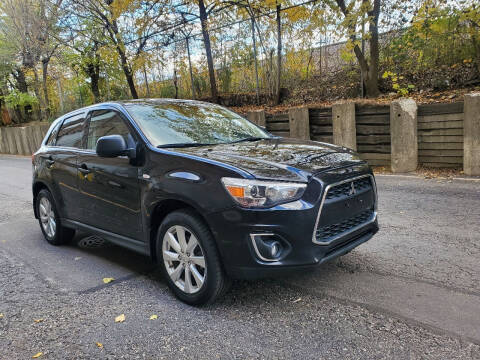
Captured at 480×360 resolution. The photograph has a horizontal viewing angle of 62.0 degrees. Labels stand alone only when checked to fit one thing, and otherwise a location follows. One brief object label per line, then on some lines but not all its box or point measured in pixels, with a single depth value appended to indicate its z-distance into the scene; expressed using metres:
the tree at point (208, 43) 14.33
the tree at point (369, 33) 10.22
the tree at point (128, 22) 15.22
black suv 2.91
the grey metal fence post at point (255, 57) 13.75
